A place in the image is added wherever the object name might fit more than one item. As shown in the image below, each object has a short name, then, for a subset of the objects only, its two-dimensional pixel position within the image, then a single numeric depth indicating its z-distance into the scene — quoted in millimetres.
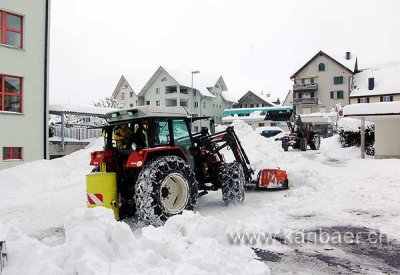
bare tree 59562
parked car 34938
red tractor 5711
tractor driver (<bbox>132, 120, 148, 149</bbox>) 6375
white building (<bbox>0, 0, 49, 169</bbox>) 13781
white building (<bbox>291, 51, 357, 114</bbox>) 49031
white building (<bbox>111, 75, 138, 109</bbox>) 58944
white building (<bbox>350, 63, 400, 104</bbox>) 44219
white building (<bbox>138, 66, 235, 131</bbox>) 54219
